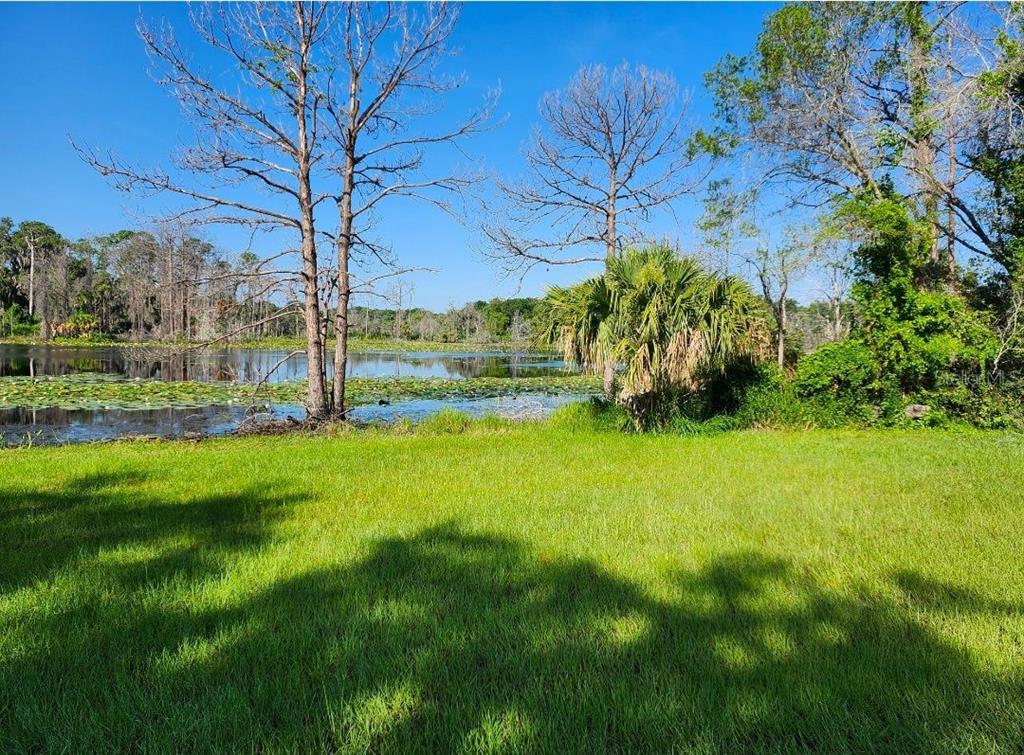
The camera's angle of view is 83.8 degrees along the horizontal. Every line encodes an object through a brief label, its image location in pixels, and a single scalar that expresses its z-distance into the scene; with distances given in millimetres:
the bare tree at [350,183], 13062
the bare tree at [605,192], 16781
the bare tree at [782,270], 16403
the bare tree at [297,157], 11719
